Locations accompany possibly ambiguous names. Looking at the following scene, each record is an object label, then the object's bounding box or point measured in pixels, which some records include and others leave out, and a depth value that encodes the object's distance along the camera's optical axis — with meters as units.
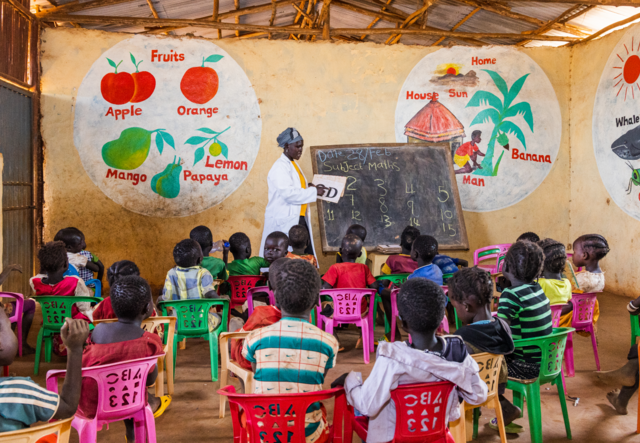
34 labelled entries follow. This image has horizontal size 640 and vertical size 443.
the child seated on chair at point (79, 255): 4.16
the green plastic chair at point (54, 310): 3.09
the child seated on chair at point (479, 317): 2.08
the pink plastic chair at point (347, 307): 3.43
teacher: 5.21
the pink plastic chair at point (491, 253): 5.06
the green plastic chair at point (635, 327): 3.03
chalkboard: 6.25
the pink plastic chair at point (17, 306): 3.30
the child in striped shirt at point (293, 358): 1.75
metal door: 5.35
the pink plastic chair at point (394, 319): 3.26
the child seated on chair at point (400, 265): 4.00
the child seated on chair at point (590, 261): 3.51
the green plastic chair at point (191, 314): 3.01
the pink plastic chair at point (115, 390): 1.80
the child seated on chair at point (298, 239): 3.97
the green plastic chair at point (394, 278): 3.89
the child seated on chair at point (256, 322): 2.06
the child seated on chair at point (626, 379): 2.75
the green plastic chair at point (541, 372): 2.29
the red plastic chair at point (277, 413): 1.53
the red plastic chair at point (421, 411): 1.60
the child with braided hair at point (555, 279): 2.98
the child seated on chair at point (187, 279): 3.19
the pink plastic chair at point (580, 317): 3.24
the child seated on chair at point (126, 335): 1.98
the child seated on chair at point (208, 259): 3.87
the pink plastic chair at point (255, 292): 3.36
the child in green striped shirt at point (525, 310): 2.33
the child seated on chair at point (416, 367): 1.60
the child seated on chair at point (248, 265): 3.90
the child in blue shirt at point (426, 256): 3.52
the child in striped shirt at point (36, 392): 1.34
